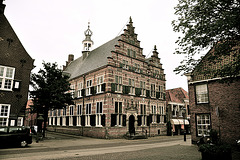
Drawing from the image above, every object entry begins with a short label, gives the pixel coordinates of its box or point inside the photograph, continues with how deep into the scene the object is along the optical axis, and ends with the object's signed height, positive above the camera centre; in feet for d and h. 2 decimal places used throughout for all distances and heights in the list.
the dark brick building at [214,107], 44.11 +0.92
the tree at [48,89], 64.49 +6.66
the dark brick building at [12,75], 53.93 +9.93
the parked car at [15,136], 43.96 -7.16
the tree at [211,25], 24.43 +11.84
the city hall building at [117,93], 76.74 +7.31
